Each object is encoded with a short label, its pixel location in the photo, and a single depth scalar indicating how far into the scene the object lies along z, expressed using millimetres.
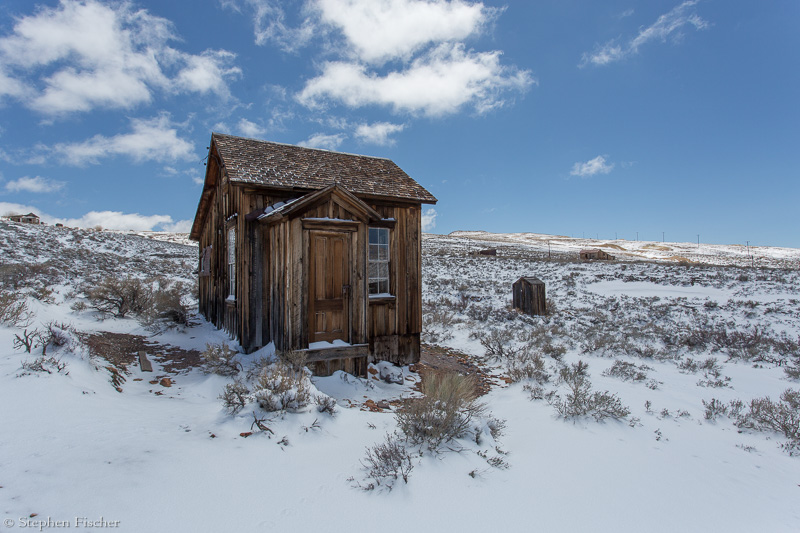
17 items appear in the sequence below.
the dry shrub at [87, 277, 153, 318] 10570
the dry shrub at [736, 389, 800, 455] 4633
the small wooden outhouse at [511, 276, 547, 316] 13555
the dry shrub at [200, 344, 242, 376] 6199
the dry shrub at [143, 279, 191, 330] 9992
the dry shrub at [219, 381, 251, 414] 4234
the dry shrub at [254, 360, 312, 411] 4250
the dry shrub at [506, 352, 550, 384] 7021
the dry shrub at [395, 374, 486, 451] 3947
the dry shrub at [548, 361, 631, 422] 5077
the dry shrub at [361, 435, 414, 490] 3279
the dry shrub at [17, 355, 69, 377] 4227
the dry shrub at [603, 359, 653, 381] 7215
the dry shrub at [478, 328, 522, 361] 8945
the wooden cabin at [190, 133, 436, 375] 6770
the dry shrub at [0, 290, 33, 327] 6090
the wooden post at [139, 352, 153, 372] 6492
